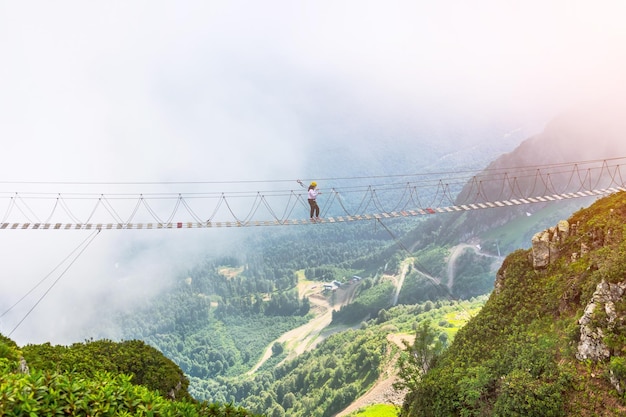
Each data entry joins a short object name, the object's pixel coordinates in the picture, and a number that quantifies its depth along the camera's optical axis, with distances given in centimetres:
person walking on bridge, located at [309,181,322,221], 2194
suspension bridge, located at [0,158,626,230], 2356
